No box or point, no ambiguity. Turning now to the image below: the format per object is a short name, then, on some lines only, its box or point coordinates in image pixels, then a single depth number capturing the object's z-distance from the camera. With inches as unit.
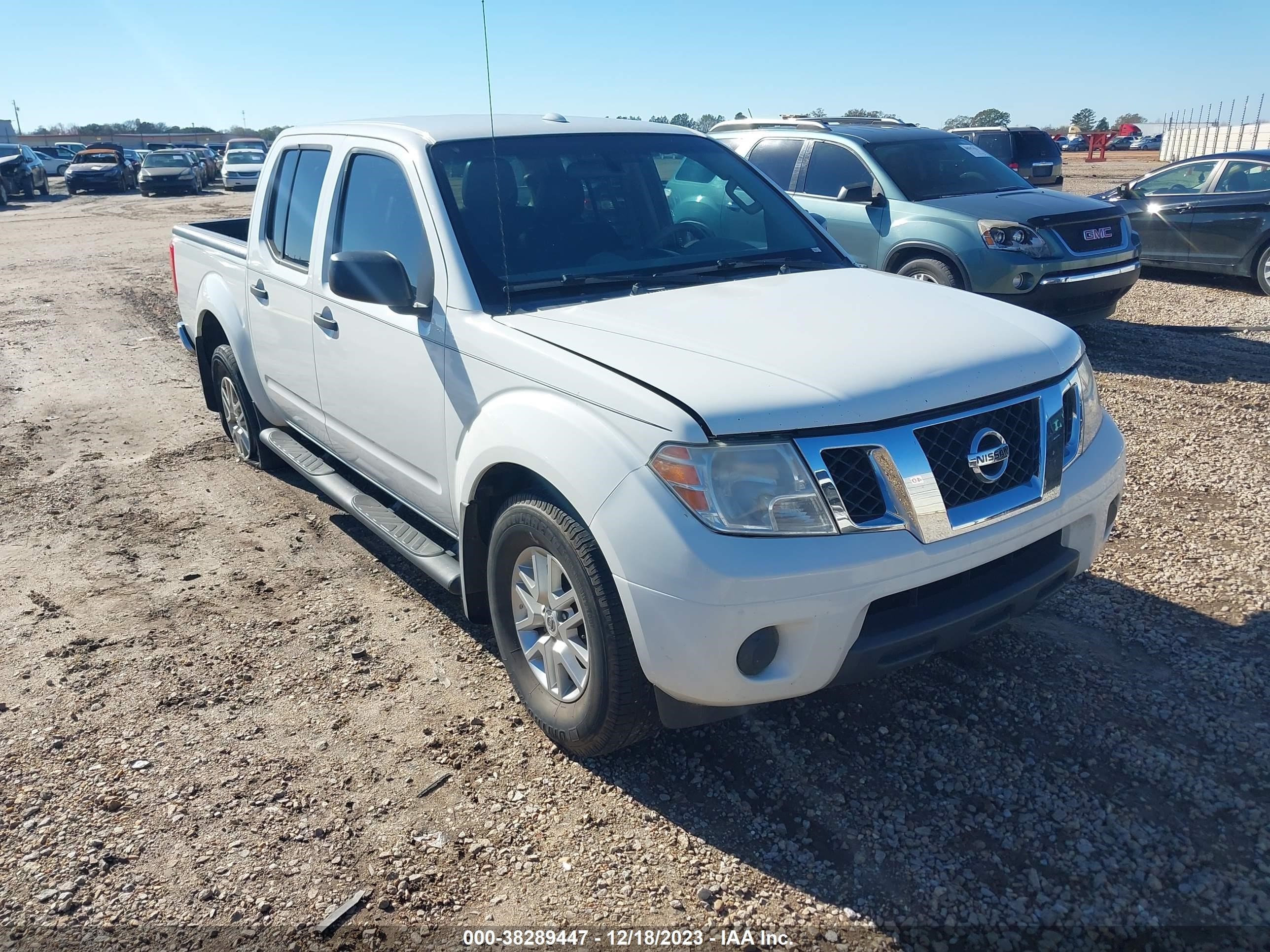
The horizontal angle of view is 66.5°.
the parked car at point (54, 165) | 1755.7
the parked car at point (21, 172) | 1243.2
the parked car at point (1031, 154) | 695.1
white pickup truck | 101.0
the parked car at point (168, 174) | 1237.1
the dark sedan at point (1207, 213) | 412.8
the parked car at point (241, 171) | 1242.0
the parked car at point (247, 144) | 1342.3
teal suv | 304.8
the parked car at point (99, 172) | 1330.0
